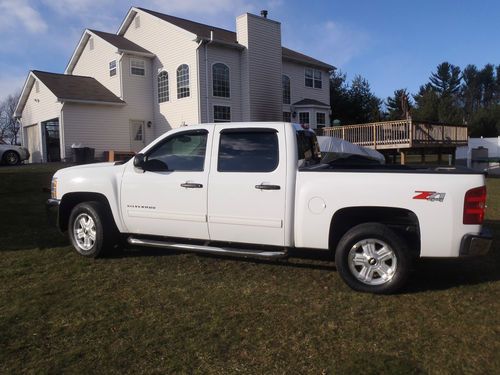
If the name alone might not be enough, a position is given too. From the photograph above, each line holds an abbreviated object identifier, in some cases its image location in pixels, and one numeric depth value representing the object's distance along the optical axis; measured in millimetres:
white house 24344
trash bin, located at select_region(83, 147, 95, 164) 22016
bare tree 82250
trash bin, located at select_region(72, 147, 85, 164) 21703
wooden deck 21703
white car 20297
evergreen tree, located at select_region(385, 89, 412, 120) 59225
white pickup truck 4711
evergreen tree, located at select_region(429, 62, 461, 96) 92812
